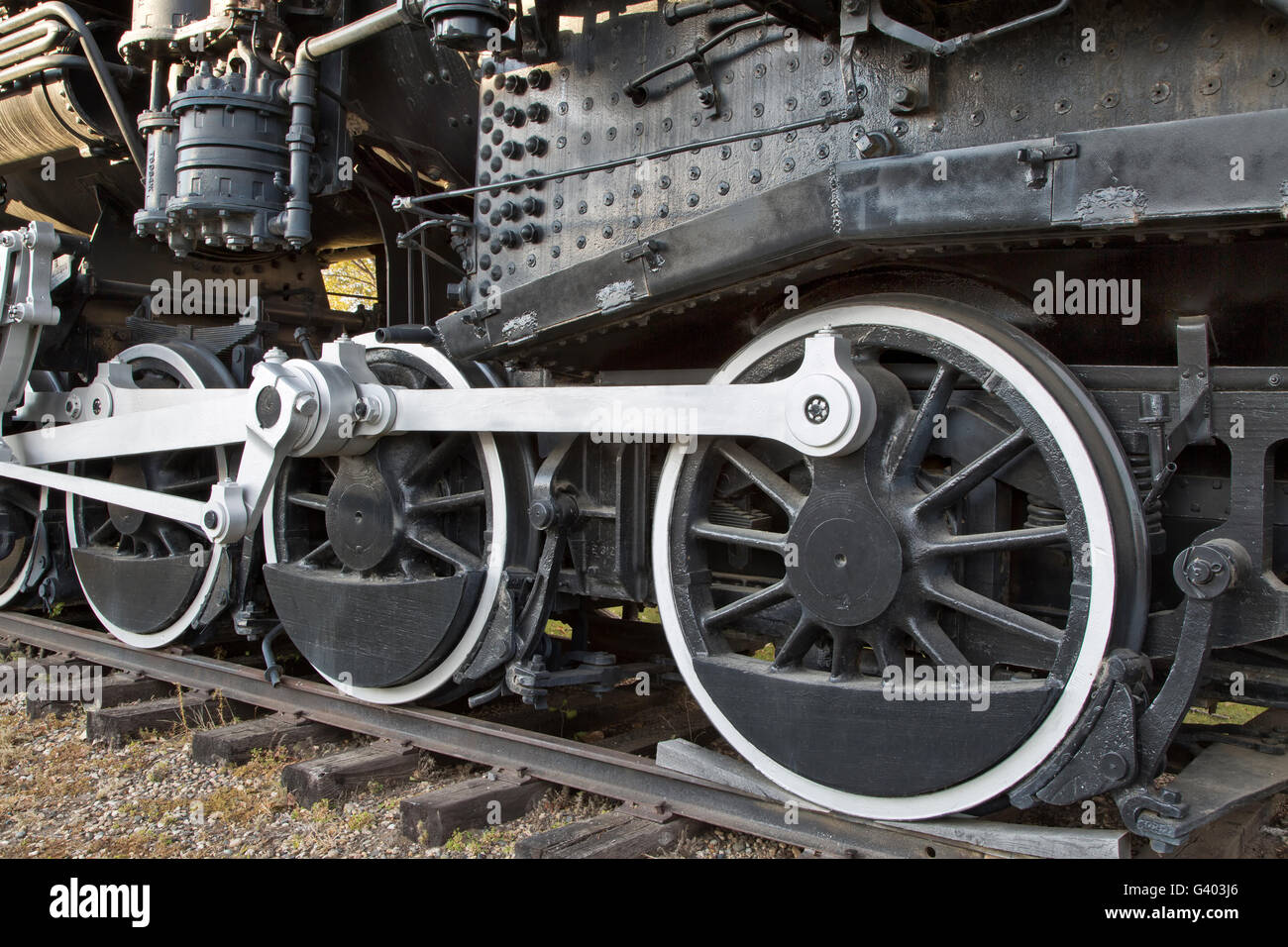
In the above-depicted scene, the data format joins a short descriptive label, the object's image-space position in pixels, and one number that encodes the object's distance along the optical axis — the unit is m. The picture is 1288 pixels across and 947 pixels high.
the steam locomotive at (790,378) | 2.59
